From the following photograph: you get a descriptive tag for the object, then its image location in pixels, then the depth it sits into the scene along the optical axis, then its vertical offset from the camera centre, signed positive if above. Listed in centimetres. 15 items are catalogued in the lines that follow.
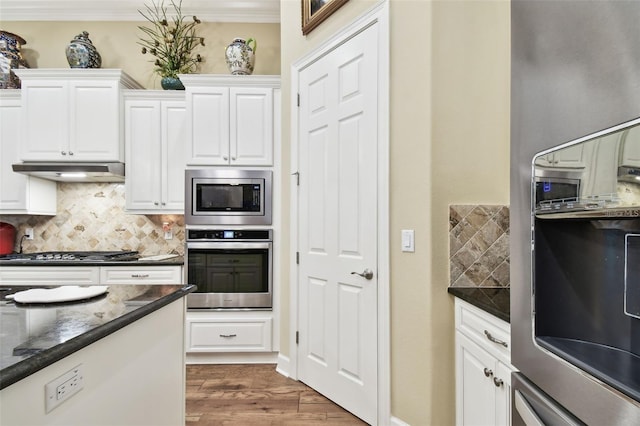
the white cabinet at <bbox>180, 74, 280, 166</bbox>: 311 +81
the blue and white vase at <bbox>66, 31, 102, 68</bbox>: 329 +148
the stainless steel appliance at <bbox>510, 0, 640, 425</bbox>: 54 -1
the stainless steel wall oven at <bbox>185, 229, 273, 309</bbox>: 305 -48
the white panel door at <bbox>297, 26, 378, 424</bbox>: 212 -8
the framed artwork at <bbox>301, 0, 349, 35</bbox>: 234 +138
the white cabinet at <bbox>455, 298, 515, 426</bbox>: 133 -64
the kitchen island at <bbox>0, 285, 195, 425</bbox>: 84 -43
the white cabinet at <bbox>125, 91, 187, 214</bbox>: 327 +54
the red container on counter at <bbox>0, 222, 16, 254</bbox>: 342 -24
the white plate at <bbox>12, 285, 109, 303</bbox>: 133 -32
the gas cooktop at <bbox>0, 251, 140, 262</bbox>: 305 -39
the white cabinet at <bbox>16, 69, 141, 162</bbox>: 321 +85
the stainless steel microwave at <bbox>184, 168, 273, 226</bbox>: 308 +14
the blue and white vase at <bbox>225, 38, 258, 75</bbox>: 320 +140
